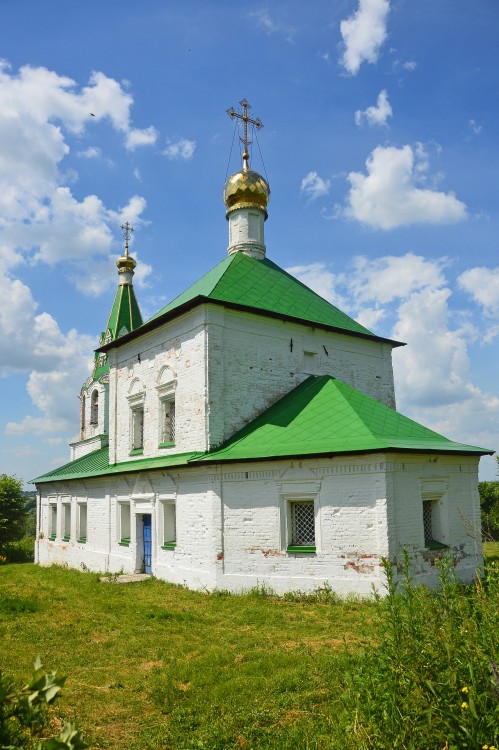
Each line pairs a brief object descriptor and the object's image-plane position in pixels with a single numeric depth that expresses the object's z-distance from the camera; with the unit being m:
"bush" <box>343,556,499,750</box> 3.70
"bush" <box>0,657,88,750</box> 2.08
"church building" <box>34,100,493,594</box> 10.57
